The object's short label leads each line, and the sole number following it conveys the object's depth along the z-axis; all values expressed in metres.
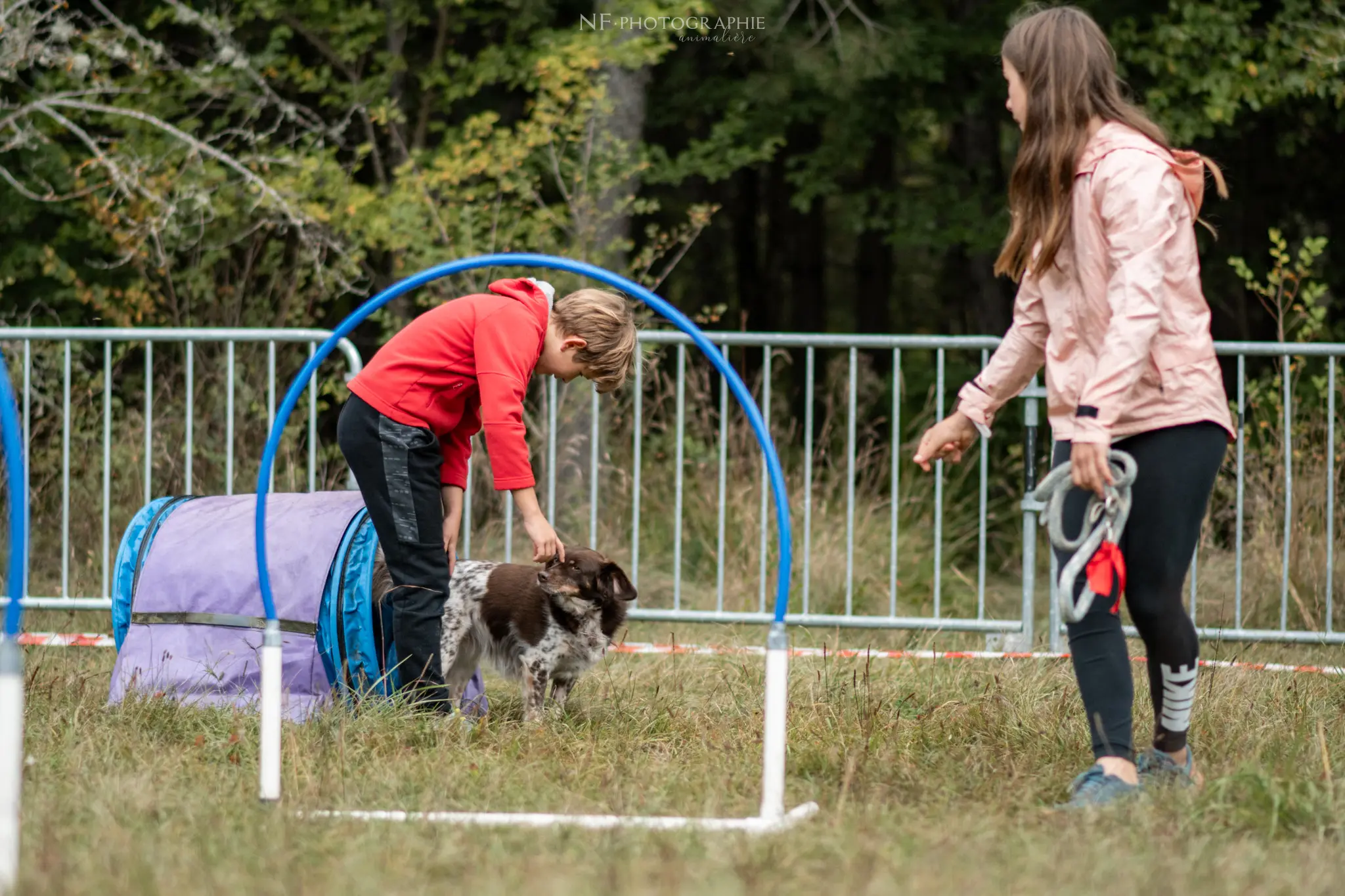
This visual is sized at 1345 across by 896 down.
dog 8.90
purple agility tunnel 8.71
